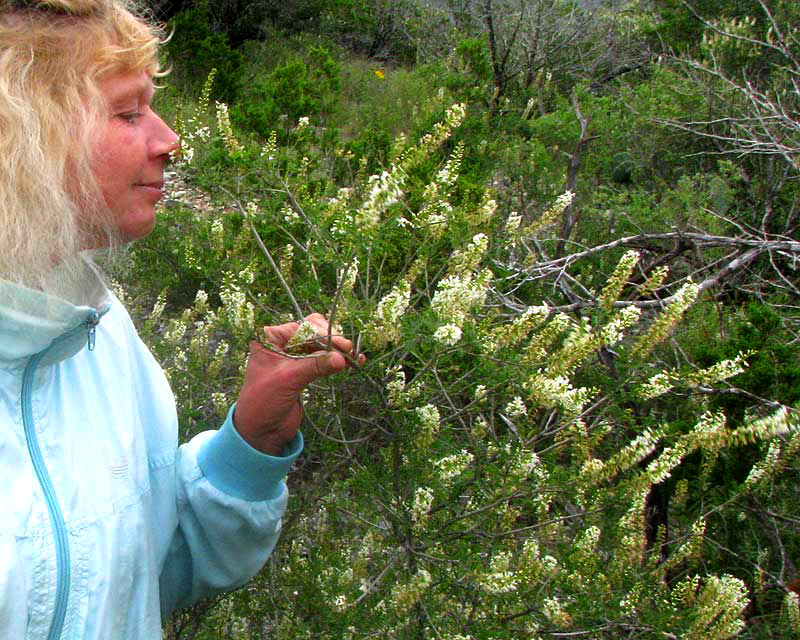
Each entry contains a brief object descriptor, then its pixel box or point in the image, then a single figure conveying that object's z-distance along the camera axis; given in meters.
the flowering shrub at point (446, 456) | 1.73
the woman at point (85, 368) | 1.17
